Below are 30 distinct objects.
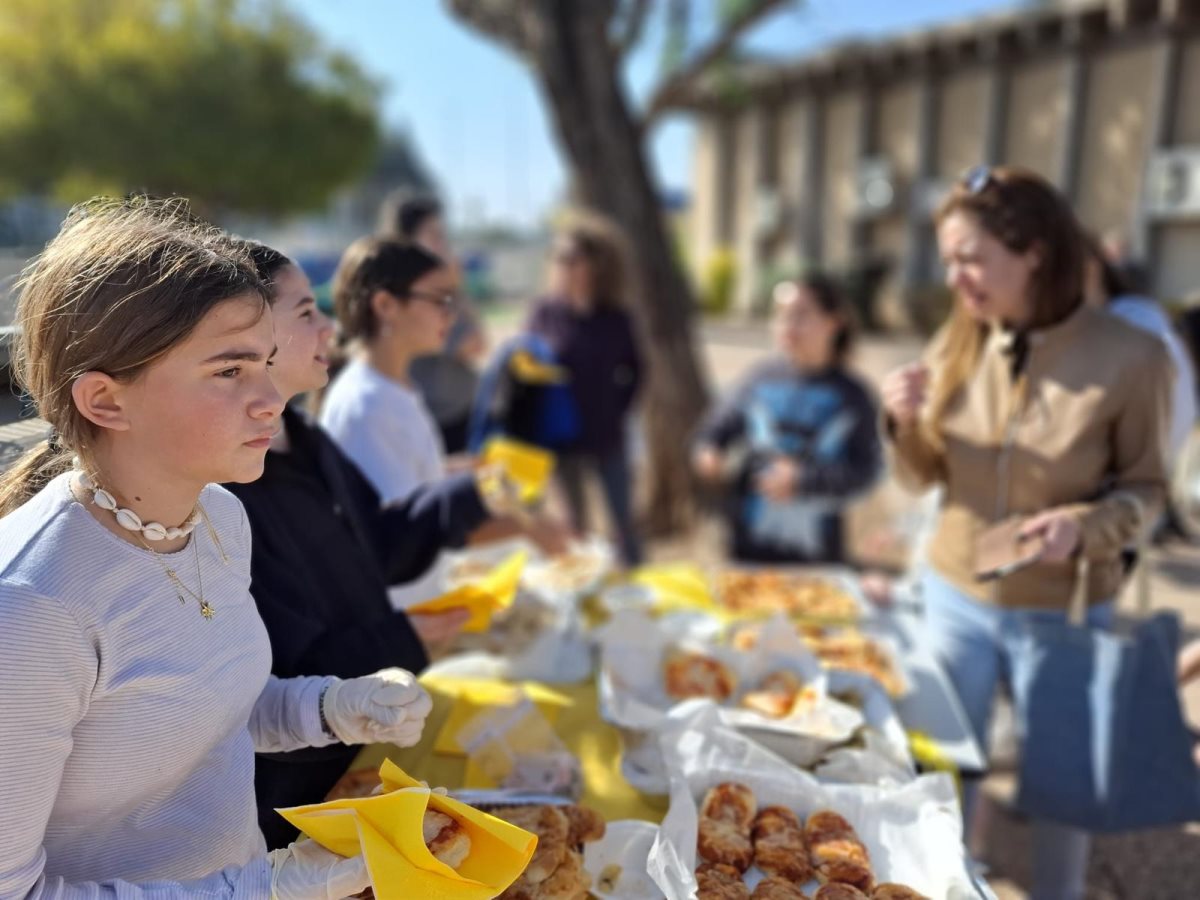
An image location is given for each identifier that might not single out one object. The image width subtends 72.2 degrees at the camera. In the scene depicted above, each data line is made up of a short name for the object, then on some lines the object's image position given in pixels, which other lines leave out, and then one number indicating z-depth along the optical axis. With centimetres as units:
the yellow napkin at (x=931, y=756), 169
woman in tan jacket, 182
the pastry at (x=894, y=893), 126
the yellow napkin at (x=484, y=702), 170
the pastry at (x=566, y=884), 123
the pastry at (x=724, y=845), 135
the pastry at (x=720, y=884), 125
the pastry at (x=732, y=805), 144
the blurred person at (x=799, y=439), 303
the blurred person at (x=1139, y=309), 265
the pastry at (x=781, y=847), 135
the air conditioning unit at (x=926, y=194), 1232
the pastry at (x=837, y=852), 132
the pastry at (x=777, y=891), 128
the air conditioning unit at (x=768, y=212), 1480
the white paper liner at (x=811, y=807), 130
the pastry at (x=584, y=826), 140
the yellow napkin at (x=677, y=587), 254
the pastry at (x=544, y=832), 125
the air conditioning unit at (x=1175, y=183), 927
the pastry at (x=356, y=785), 141
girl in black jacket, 133
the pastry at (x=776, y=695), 179
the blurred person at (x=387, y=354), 193
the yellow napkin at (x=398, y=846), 103
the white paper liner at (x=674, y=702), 166
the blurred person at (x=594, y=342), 392
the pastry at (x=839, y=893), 127
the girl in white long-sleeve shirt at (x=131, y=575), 87
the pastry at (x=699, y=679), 191
